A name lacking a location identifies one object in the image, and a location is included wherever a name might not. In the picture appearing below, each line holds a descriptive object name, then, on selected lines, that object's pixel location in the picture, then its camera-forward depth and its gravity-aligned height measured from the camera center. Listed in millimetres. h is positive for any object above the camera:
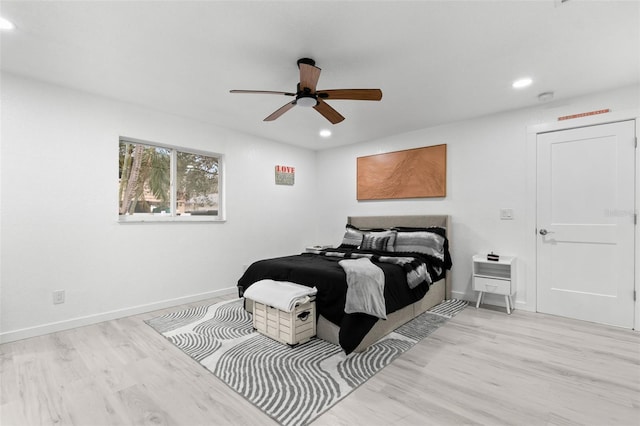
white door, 2980 -88
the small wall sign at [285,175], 5063 +663
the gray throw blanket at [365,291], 2400 -654
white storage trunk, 2527 -987
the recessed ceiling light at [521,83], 2814 +1286
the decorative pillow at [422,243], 3721 -378
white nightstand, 3383 -753
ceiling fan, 2293 +984
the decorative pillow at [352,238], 4350 -372
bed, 2514 -614
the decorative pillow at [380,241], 3988 -378
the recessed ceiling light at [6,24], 1974 +1276
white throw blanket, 2496 -727
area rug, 1833 -1158
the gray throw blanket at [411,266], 3031 -561
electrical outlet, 2914 -851
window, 3584 +379
